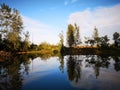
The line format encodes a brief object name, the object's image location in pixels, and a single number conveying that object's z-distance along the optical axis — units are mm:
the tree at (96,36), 45310
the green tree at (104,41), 42051
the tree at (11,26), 30767
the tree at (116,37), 50070
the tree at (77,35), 52264
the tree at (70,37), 51422
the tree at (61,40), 47422
